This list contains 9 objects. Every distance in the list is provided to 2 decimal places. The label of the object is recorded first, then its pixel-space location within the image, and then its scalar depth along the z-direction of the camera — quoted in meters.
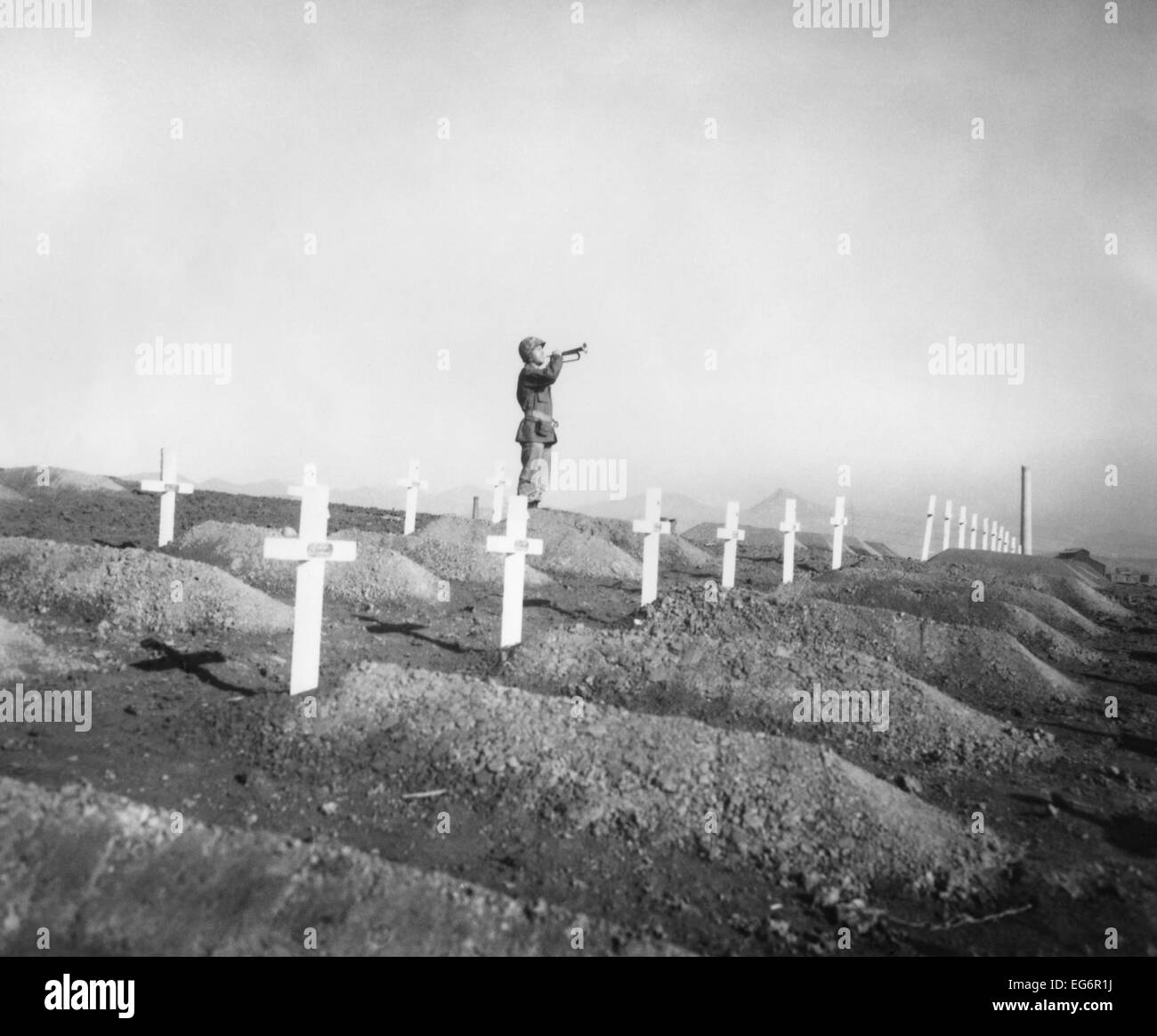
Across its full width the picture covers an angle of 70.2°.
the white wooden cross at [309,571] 8.34
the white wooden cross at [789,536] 21.05
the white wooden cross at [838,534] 24.31
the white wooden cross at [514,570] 10.83
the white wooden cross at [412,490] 22.14
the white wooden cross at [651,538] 14.59
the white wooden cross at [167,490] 17.11
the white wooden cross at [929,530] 31.01
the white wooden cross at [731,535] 17.17
